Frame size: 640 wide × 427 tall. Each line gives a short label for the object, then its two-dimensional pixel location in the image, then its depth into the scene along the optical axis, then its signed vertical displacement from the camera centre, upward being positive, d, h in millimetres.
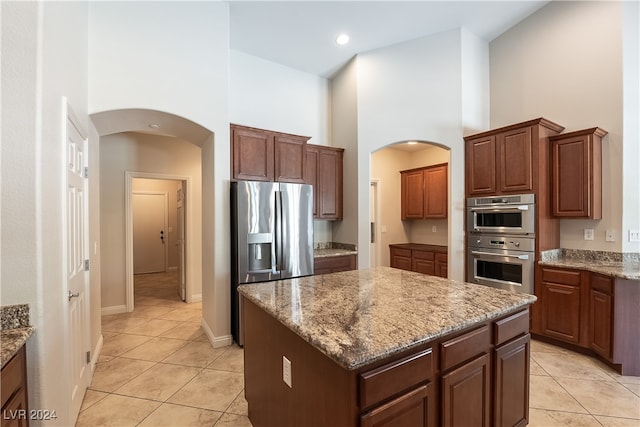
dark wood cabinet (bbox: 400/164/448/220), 5223 +386
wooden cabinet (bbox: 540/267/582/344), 2908 -968
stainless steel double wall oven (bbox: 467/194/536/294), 3236 -353
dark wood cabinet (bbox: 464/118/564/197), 3193 +638
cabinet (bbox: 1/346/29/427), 1091 -723
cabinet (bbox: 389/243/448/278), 4766 -818
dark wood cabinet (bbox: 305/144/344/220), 4141 +516
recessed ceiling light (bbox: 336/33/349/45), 3809 +2349
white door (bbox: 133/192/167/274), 7125 -432
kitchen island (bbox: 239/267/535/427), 1059 -626
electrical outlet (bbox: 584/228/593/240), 3201 -251
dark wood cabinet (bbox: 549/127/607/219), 3053 +414
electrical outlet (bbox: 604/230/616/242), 3029 -265
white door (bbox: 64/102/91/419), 1856 -345
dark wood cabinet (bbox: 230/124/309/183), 3398 +741
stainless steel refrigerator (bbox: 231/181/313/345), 3084 -226
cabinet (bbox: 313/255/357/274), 3832 -699
